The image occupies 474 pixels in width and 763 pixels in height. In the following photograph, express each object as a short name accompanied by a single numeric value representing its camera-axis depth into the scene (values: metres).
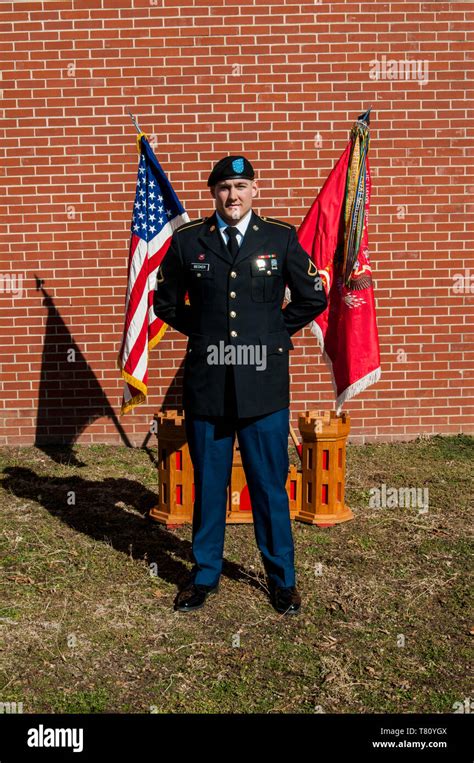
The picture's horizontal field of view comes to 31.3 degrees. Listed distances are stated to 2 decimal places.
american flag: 5.75
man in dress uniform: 4.14
